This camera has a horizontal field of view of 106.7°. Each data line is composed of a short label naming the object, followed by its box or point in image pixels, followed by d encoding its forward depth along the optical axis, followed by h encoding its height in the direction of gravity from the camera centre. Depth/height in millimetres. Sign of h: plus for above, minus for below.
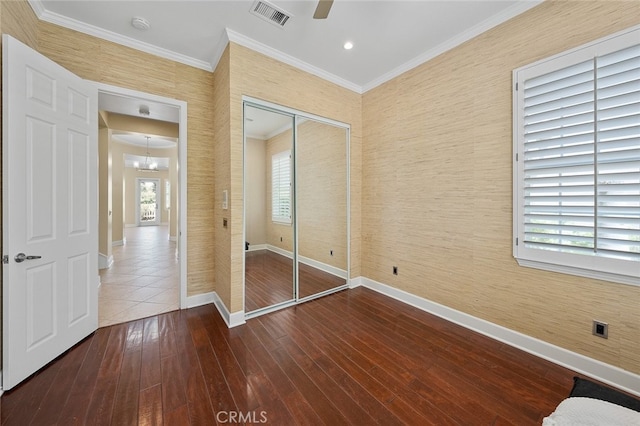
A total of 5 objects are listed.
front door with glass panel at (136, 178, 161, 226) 11947 +385
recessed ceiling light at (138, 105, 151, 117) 3002 +1297
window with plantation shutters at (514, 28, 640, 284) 1720 +408
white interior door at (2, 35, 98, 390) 1756 -10
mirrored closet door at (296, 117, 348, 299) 3358 +64
